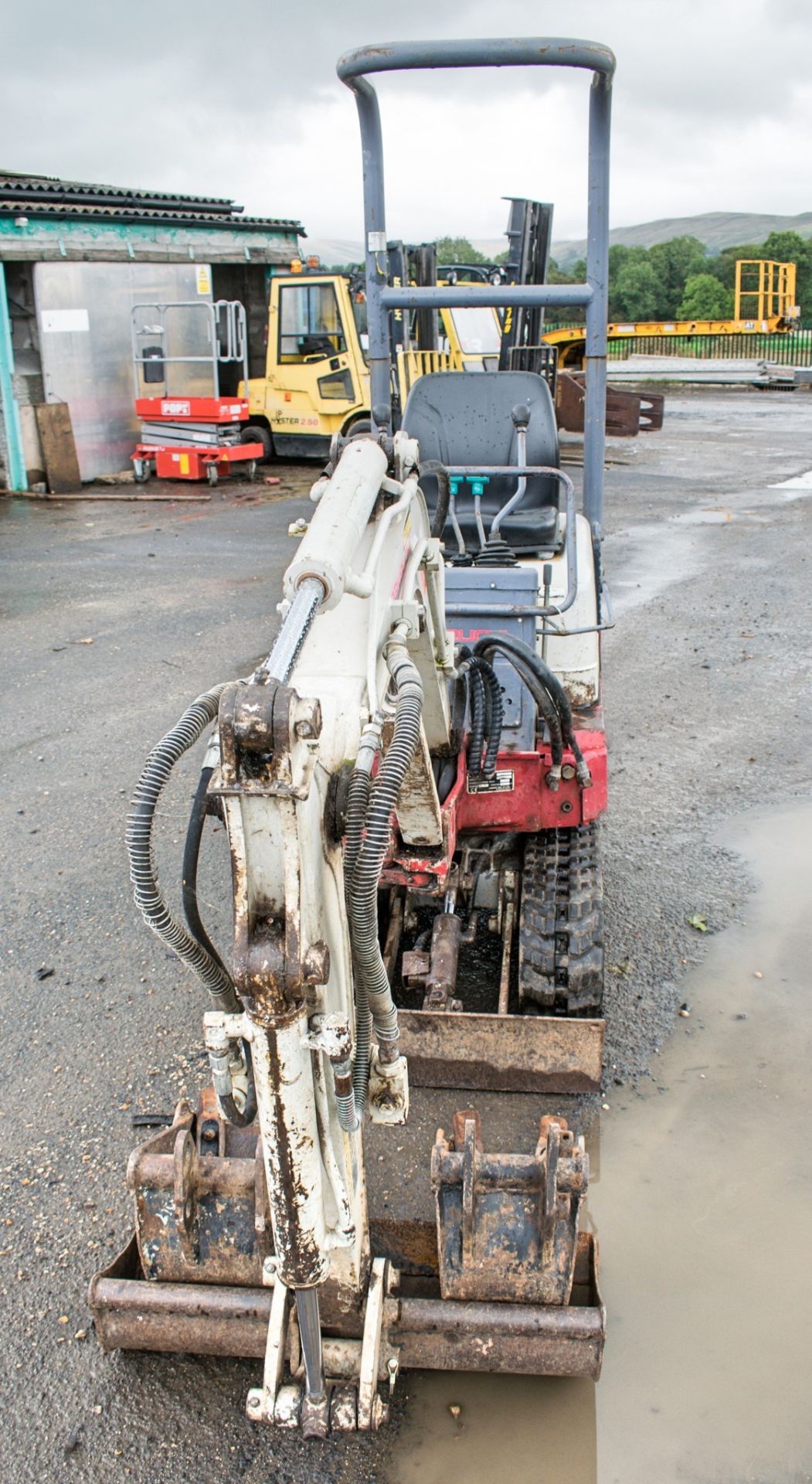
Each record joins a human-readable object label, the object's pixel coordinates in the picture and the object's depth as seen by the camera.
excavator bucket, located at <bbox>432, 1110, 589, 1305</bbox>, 2.68
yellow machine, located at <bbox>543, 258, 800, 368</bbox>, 28.17
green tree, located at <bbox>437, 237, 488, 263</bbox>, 34.44
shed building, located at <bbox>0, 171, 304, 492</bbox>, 14.64
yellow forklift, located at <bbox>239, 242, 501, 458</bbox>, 15.03
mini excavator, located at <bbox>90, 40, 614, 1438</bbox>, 2.08
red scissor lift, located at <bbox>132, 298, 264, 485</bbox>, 15.02
